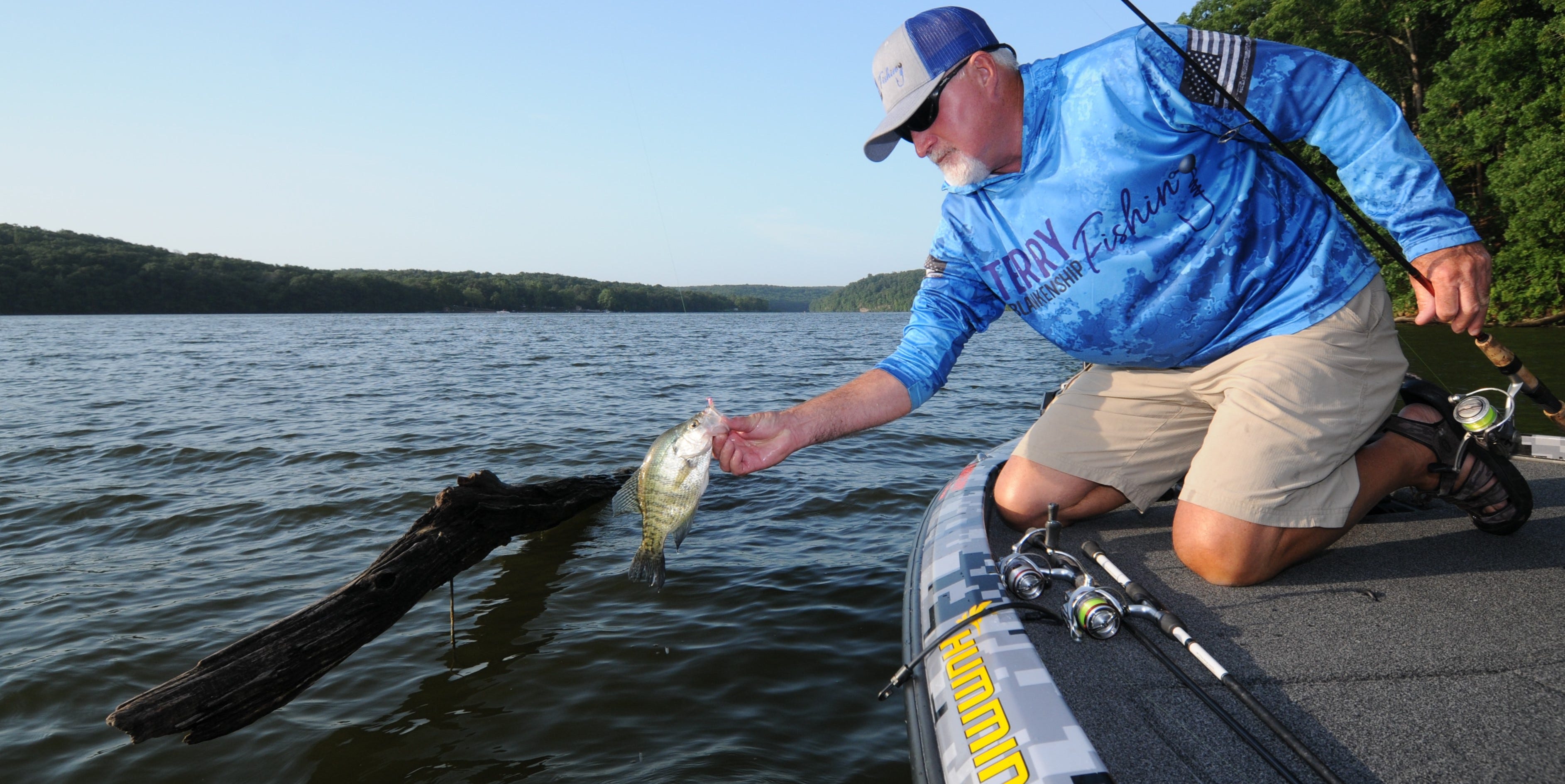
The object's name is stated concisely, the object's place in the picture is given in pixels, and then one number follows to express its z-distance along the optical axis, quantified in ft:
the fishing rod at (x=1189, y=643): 6.20
